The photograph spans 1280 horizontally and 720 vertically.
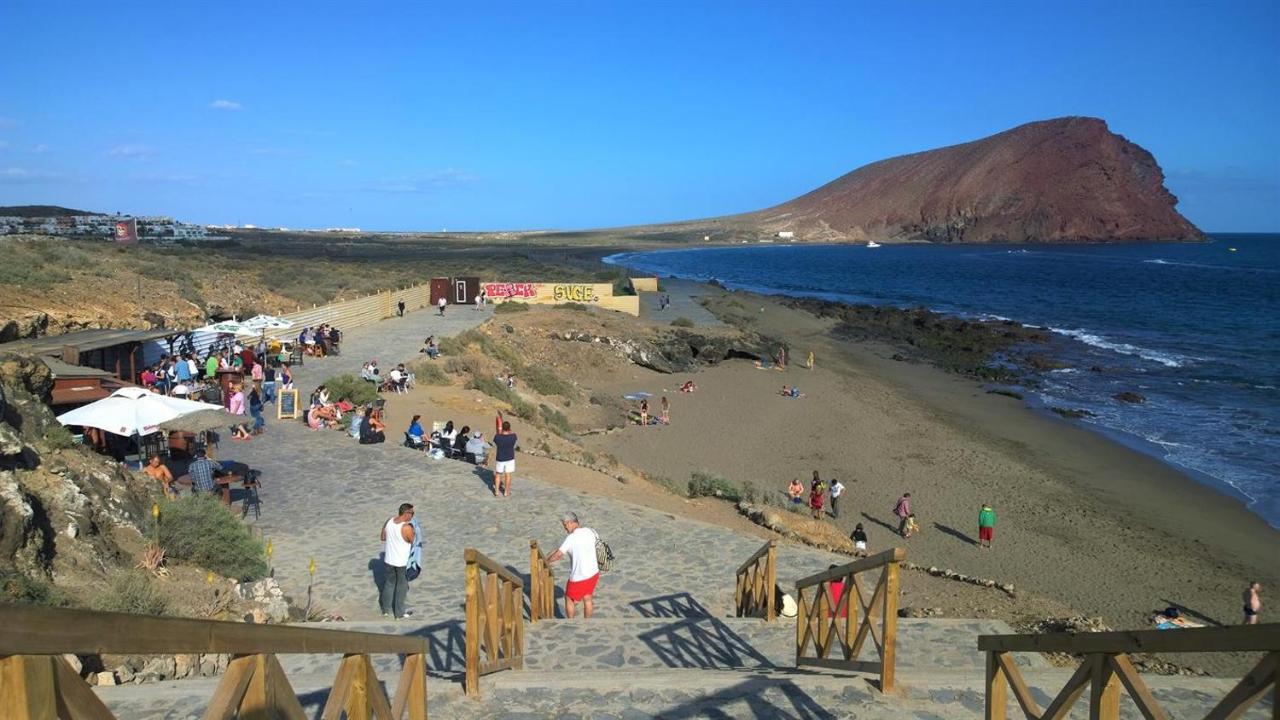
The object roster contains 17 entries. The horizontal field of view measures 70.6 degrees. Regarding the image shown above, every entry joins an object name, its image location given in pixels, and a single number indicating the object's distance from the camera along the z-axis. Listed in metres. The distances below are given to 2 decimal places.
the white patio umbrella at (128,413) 12.16
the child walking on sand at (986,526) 17.47
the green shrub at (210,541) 10.07
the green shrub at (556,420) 23.86
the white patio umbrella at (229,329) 22.44
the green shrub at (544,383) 28.93
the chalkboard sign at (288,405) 18.69
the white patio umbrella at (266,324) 23.48
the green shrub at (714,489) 17.47
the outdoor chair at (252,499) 12.52
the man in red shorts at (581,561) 8.99
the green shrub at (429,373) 24.73
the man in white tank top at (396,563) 9.00
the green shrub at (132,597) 7.54
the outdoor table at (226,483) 12.32
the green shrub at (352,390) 20.55
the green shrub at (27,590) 6.94
